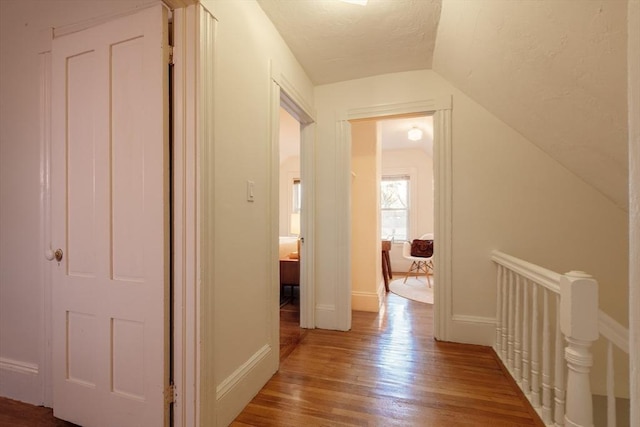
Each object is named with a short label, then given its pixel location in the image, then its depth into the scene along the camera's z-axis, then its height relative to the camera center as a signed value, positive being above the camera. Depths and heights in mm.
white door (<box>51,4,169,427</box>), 1304 -44
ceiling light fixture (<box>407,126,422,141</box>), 4492 +1255
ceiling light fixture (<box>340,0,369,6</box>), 1660 +1226
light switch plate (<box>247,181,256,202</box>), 1689 +129
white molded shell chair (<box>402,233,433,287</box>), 4739 -918
